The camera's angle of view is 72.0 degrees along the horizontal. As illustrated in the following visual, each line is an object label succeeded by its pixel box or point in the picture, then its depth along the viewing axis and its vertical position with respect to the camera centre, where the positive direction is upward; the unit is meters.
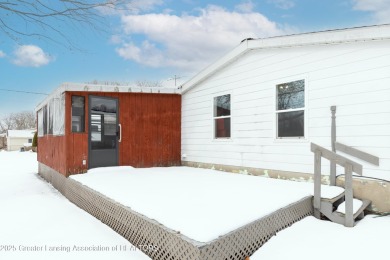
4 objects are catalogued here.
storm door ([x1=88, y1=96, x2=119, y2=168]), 7.33 -0.05
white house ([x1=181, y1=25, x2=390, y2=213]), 4.37 +0.59
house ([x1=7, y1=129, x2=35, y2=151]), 40.00 -1.48
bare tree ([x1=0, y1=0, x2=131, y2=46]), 4.71 +2.09
